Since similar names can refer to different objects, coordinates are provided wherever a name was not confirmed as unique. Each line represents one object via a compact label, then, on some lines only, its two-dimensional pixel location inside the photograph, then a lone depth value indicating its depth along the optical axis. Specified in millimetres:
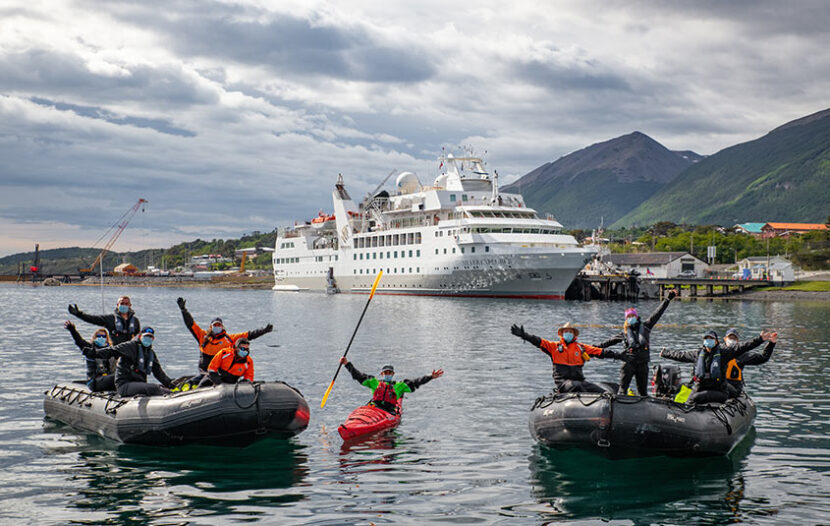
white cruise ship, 72500
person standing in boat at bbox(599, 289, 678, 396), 14695
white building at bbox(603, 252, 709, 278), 110500
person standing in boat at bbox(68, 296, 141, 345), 15812
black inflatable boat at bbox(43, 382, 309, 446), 13461
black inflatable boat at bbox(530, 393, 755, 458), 12664
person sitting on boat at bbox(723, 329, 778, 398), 13586
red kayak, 15250
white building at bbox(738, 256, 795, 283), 90125
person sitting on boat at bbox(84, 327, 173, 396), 14516
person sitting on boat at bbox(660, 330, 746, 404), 14195
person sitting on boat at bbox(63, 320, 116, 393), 15266
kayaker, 16203
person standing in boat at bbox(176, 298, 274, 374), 15047
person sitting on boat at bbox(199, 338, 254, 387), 14305
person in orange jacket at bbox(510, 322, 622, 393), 14203
